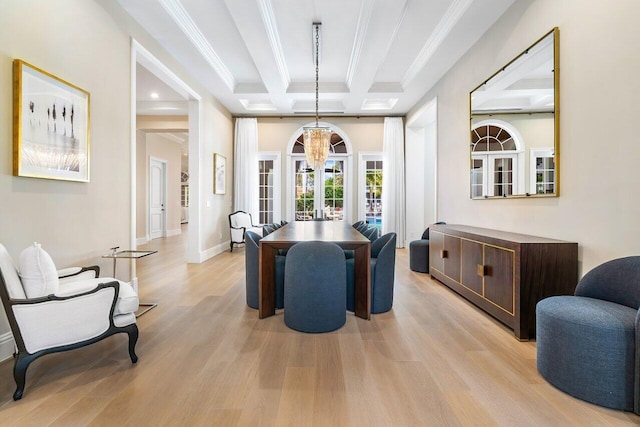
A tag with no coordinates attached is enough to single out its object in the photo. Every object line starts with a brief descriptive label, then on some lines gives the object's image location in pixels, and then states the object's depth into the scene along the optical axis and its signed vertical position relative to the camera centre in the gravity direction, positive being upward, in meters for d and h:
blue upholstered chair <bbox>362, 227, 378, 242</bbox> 3.65 -0.31
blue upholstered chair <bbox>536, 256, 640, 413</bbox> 1.55 -0.71
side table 2.75 -0.44
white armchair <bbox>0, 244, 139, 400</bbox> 1.66 -0.60
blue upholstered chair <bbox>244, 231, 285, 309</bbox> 2.96 -0.64
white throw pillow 1.75 -0.38
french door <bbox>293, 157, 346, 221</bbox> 7.44 +0.43
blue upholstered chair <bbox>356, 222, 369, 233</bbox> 4.18 -0.26
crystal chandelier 4.58 +1.00
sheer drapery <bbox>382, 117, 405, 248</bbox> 7.00 +0.70
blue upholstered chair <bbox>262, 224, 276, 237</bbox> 3.94 -0.28
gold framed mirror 2.60 +0.82
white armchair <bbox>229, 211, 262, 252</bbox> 6.59 -0.39
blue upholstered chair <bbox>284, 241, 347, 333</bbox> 2.46 -0.62
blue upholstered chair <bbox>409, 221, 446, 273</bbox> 4.67 -0.74
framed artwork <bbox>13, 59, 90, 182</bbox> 2.09 +0.64
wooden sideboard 2.30 -0.53
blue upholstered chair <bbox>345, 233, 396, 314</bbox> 2.90 -0.68
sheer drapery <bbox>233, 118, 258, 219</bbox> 7.15 +1.17
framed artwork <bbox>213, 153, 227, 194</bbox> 6.10 +0.73
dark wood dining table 2.70 -0.54
